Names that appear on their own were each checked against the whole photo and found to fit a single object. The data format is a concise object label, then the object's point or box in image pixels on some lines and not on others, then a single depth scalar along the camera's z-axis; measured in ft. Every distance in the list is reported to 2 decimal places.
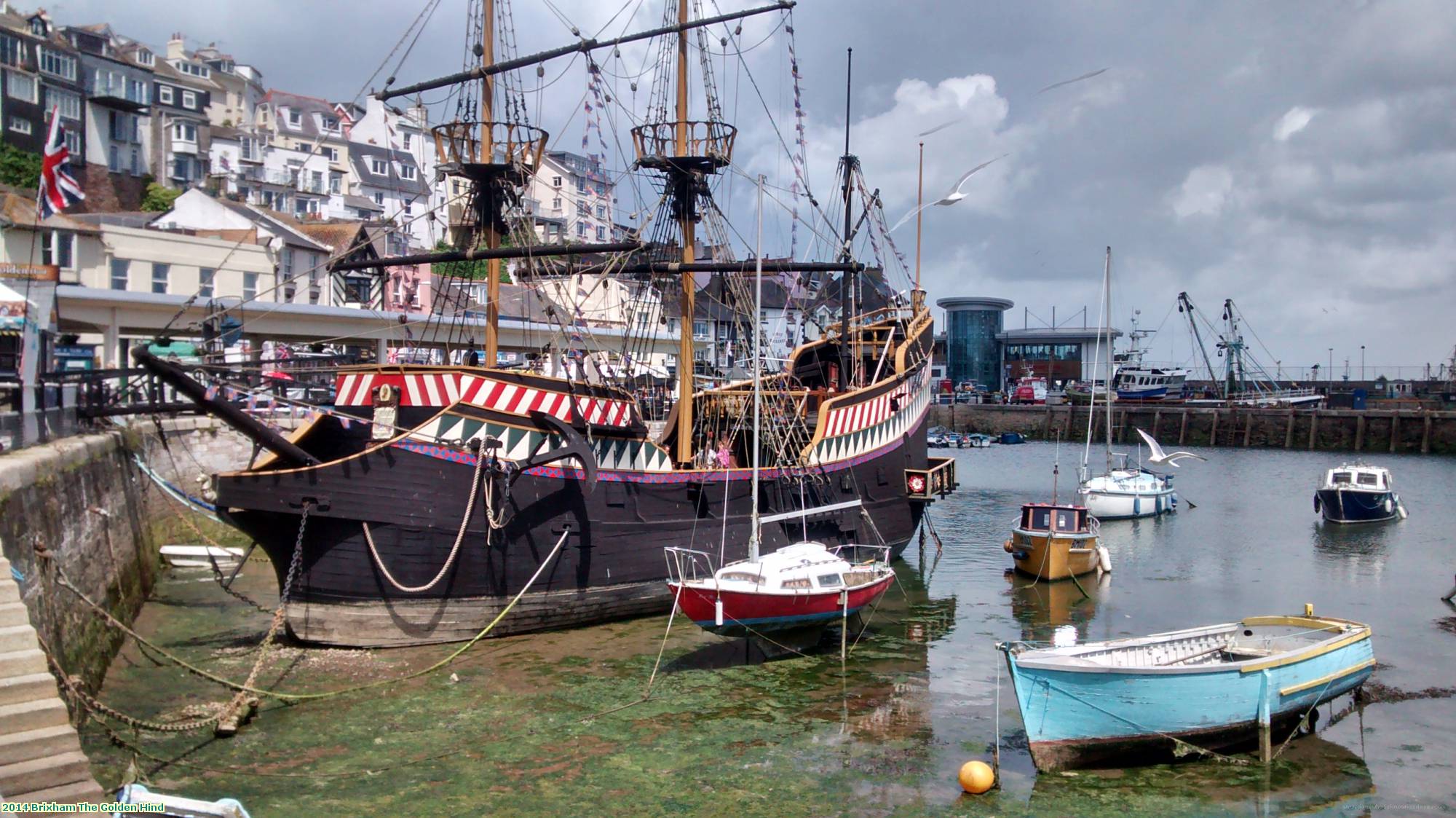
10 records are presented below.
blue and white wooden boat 46.21
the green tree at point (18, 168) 173.06
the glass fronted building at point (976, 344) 424.87
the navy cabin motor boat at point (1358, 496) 136.98
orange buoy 44.04
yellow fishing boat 92.73
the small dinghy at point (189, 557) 86.79
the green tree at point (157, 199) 200.75
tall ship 60.85
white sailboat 143.23
